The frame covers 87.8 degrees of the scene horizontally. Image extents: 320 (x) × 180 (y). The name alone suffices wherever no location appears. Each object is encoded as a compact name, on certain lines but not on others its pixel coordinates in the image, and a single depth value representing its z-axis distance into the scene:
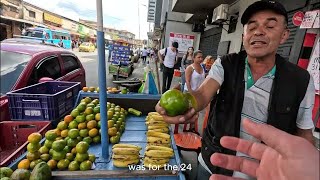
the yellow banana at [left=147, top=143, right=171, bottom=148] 1.99
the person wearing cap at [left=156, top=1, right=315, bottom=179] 1.19
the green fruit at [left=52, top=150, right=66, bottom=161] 1.64
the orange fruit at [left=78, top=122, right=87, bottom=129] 2.12
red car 2.71
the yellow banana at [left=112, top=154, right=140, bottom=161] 1.66
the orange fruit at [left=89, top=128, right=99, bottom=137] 2.06
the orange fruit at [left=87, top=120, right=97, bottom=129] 2.12
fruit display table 1.54
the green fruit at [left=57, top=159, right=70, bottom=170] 1.61
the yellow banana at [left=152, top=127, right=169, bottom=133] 2.23
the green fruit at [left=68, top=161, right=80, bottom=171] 1.59
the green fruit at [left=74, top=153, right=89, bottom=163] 1.62
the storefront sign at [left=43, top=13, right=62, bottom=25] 17.71
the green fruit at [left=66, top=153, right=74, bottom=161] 1.69
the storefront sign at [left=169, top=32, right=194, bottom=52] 11.13
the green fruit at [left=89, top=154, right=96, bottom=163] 1.70
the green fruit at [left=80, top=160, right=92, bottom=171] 1.58
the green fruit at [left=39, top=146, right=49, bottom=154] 1.73
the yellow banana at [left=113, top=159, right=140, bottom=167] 1.65
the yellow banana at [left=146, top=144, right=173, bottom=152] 1.86
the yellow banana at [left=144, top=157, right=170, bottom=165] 1.68
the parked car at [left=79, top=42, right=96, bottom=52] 28.46
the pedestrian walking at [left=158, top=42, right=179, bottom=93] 6.31
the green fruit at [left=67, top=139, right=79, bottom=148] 1.85
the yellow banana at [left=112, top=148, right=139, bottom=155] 1.69
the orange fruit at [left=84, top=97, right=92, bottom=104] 2.66
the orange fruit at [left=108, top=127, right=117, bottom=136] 2.07
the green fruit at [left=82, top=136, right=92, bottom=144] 1.98
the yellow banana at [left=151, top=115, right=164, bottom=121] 2.41
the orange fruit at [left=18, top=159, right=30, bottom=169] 1.54
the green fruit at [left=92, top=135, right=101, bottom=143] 2.07
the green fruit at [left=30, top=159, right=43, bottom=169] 1.56
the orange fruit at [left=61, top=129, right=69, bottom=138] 2.00
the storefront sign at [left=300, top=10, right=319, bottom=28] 2.52
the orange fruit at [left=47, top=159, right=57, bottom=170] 1.60
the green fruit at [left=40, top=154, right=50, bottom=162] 1.67
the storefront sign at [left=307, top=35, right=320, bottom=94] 2.50
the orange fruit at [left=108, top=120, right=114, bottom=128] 2.15
